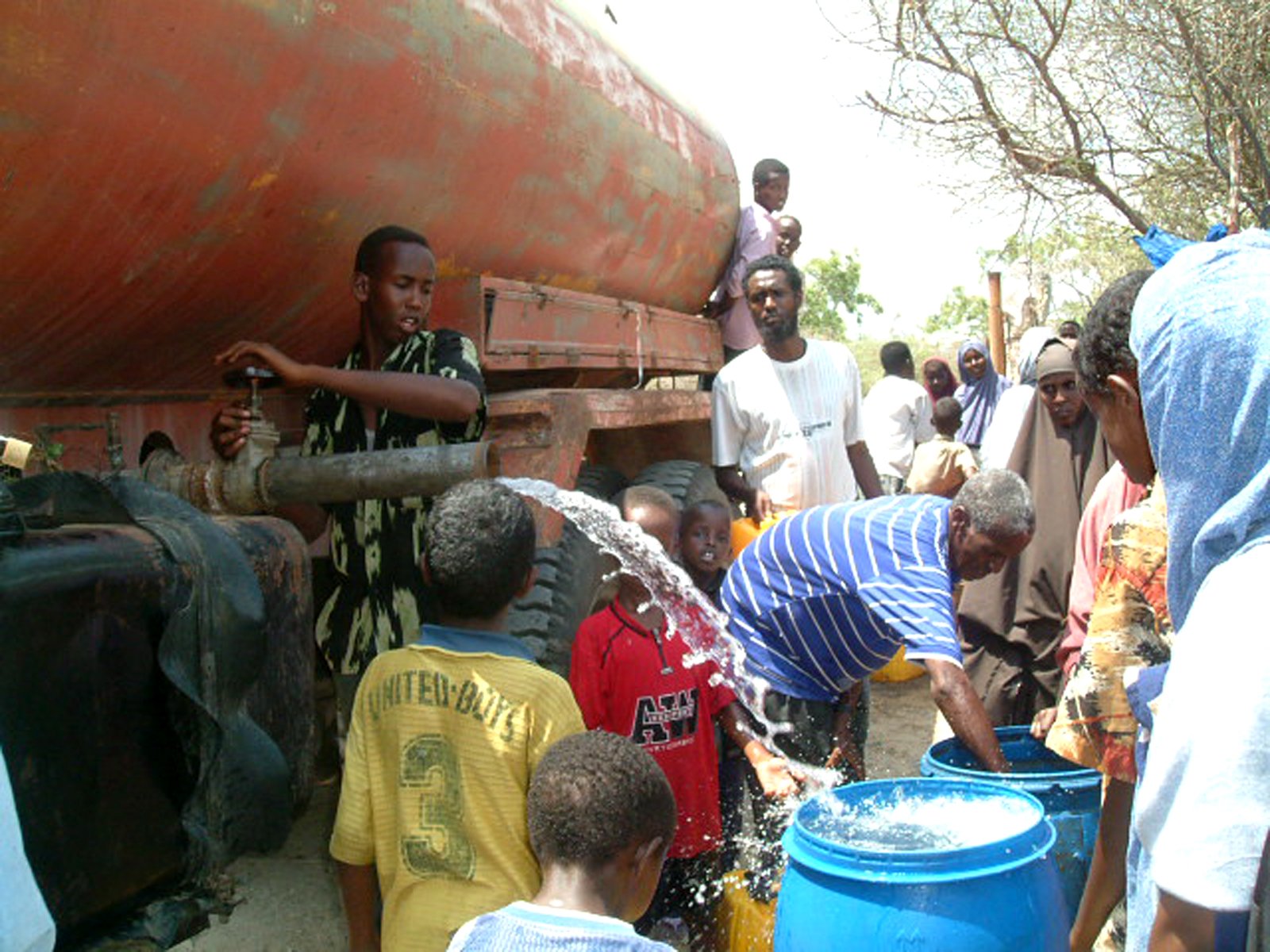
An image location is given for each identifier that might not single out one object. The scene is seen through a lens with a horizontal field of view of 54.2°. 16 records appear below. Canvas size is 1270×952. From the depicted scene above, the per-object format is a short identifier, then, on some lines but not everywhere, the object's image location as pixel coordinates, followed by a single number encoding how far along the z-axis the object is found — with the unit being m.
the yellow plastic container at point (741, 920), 2.70
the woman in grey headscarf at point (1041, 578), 3.79
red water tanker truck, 1.65
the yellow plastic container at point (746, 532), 4.55
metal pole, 9.38
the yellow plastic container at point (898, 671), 5.95
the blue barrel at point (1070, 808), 2.56
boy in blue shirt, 1.54
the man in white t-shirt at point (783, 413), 4.59
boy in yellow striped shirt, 1.97
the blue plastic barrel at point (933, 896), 2.02
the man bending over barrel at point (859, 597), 2.68
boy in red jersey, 2.84
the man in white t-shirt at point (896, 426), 7.98
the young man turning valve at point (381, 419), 2.59
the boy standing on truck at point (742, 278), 5.93
